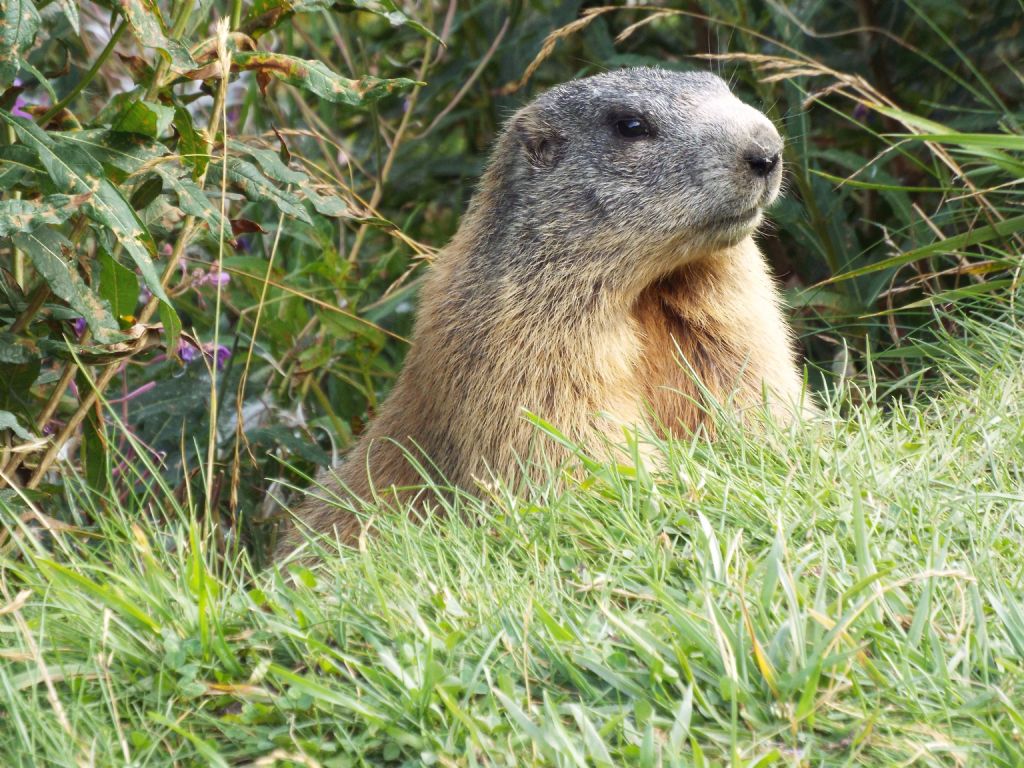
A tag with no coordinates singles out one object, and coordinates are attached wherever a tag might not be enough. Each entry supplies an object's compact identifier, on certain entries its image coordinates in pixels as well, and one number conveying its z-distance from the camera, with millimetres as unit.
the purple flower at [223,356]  10625
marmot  7512
